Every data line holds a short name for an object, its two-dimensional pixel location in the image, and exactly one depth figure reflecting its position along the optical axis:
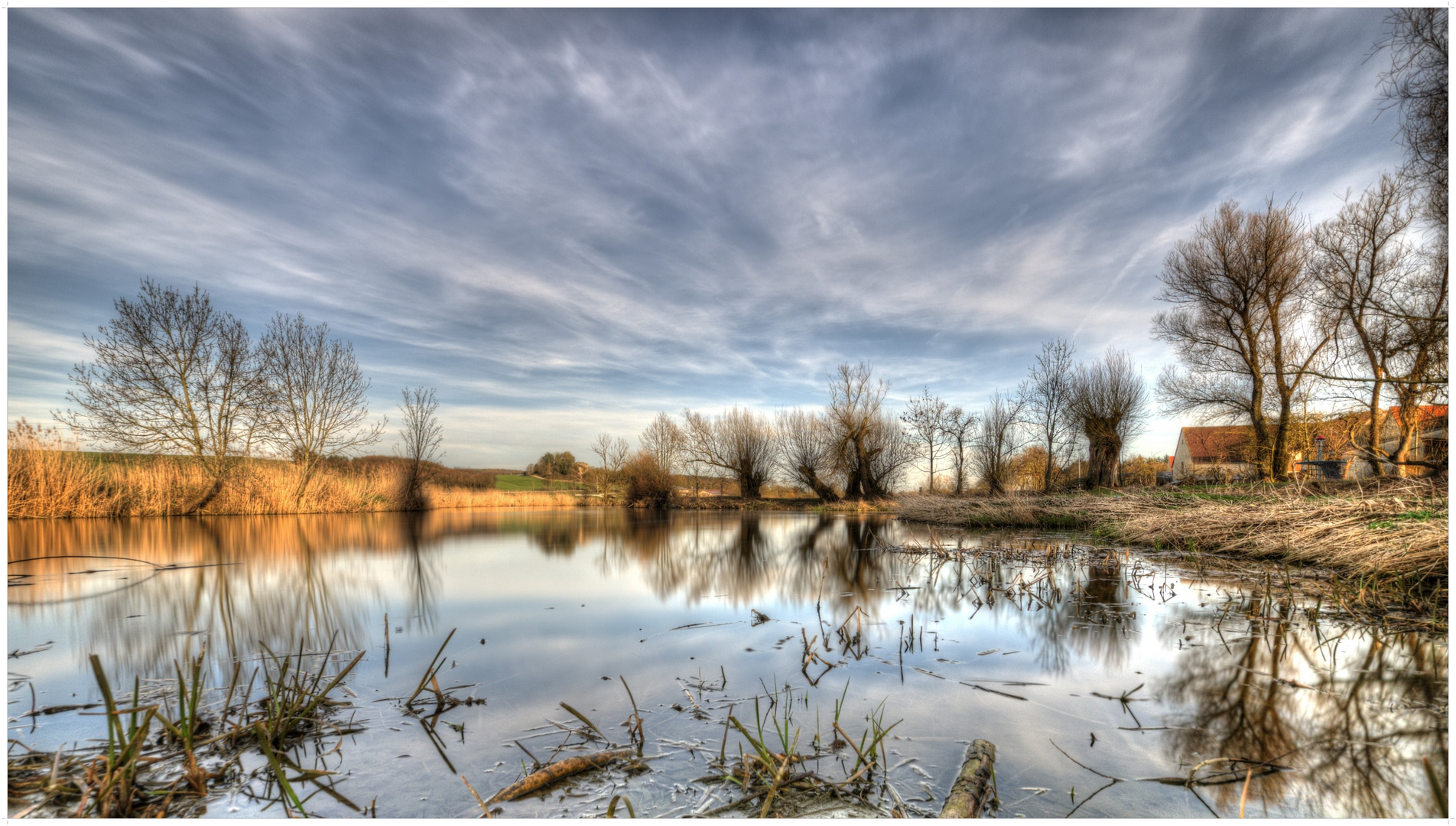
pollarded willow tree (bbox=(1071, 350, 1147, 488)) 23.84
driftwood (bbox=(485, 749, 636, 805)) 1.88
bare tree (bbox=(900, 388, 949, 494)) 25.95
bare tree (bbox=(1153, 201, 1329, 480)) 16.55
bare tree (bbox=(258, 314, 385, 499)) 19.20
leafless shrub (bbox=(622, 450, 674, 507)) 28.23
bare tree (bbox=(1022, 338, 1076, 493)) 24.22
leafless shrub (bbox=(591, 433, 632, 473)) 29.56
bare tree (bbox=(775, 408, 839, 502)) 28.12
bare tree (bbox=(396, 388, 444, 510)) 23.02
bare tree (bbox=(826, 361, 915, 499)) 26.33
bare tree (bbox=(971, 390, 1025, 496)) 24.30
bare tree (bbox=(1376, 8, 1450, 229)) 8.34
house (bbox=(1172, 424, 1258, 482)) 20.03
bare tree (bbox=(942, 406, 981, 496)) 25.47
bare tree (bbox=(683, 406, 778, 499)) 29.69
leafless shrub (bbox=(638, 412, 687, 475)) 29.11
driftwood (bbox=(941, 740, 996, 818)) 1.77
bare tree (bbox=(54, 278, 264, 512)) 16.42
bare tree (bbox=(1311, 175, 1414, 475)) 13.20
